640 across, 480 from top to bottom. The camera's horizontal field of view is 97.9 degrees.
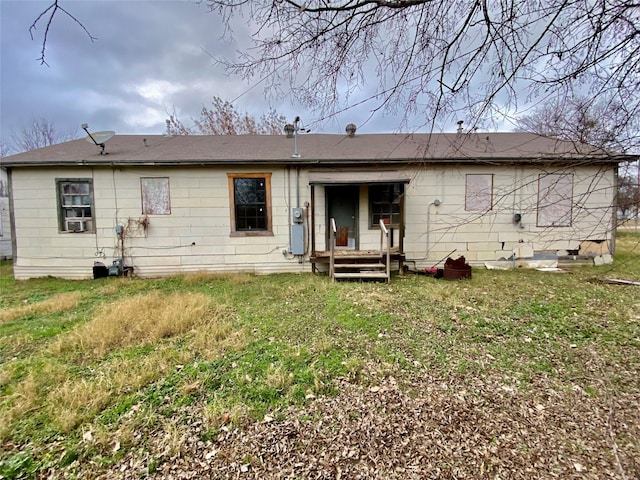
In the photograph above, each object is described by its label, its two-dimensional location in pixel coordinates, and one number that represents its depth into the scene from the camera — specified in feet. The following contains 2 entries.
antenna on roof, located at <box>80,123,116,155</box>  24.67
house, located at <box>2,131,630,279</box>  24.08
